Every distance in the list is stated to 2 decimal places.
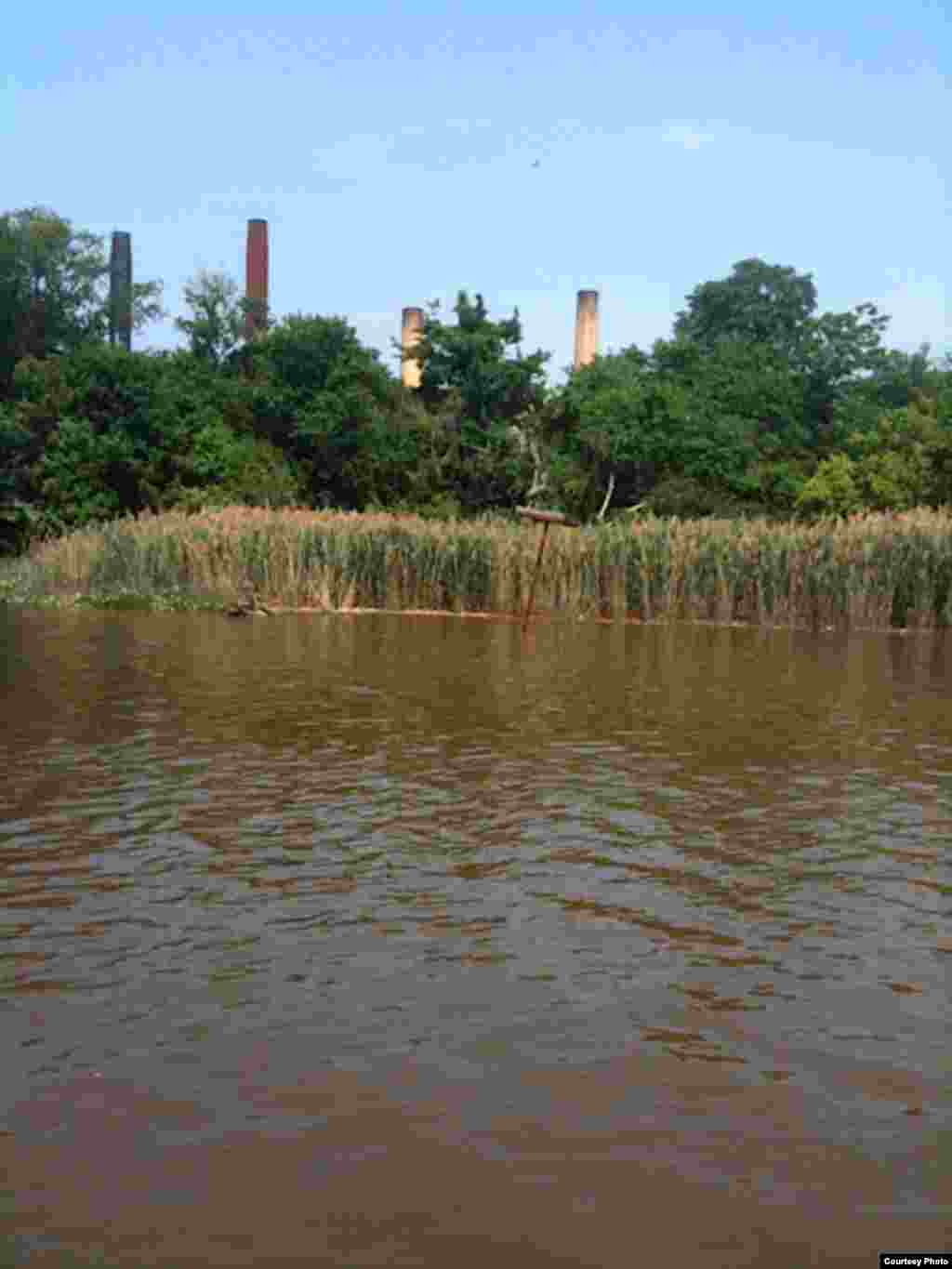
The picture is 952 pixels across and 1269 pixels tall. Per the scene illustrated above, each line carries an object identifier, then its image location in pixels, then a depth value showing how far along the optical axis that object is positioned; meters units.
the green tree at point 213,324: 37.47
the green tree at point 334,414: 32.84
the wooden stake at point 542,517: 19.94
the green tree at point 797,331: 39.06
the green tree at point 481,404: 33.72
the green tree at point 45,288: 36.03
